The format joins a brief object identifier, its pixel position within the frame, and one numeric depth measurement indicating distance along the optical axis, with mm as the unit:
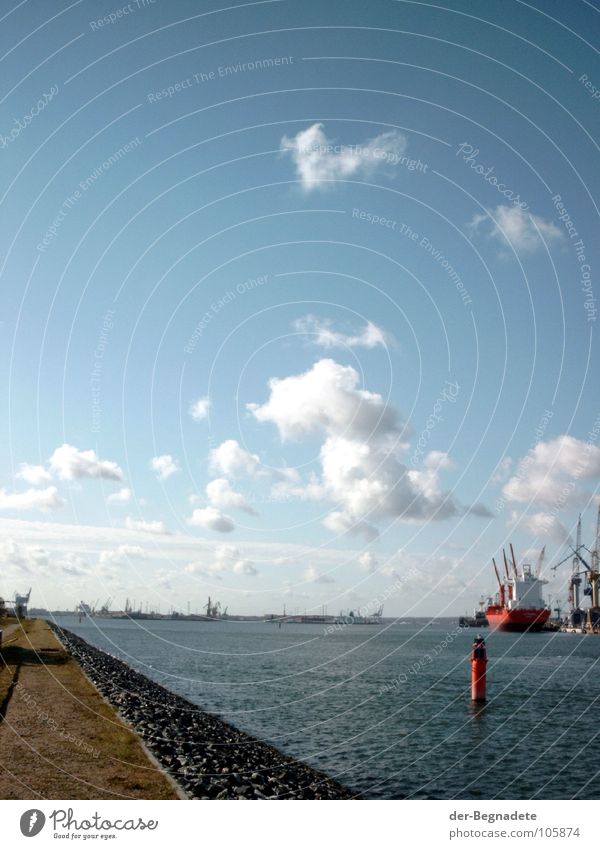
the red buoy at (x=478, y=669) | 46625
